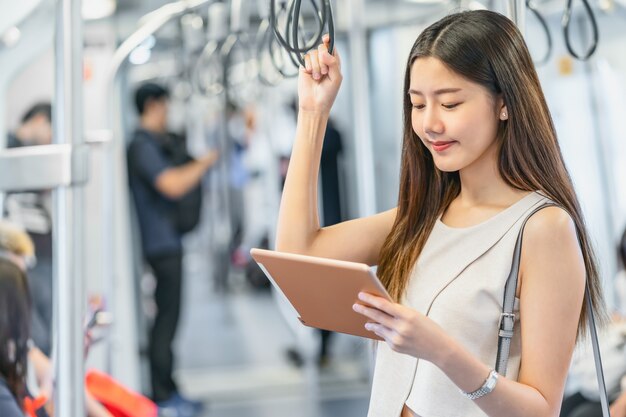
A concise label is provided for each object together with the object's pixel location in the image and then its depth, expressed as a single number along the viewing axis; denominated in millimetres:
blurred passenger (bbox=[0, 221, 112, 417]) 1962
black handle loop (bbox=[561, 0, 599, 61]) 2001
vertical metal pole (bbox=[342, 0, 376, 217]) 3850
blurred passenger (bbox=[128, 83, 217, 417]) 4430
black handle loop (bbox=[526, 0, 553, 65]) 2057
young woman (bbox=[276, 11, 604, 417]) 1267
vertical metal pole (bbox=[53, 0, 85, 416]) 1481
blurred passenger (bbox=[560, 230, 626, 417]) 2758
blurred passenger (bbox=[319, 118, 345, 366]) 5137
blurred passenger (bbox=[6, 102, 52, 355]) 3042
